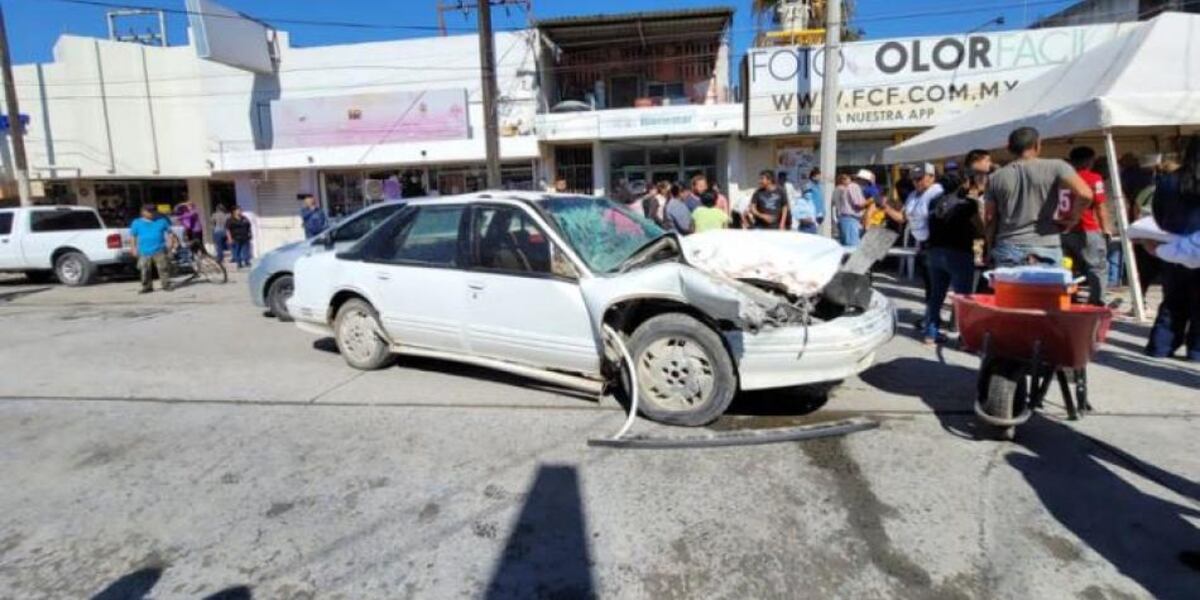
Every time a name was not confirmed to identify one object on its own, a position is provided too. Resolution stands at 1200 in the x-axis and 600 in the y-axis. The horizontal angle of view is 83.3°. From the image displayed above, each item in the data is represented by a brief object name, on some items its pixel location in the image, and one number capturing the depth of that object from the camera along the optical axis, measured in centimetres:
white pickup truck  1349
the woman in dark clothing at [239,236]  1579
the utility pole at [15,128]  1742
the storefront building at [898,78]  1445
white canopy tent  704
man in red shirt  666
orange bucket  369
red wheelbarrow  347
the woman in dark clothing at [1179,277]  393
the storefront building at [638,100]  1636
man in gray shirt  472
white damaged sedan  411
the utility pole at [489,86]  1401
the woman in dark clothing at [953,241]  580
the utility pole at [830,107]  1054
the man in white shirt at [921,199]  639
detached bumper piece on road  395
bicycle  1367
